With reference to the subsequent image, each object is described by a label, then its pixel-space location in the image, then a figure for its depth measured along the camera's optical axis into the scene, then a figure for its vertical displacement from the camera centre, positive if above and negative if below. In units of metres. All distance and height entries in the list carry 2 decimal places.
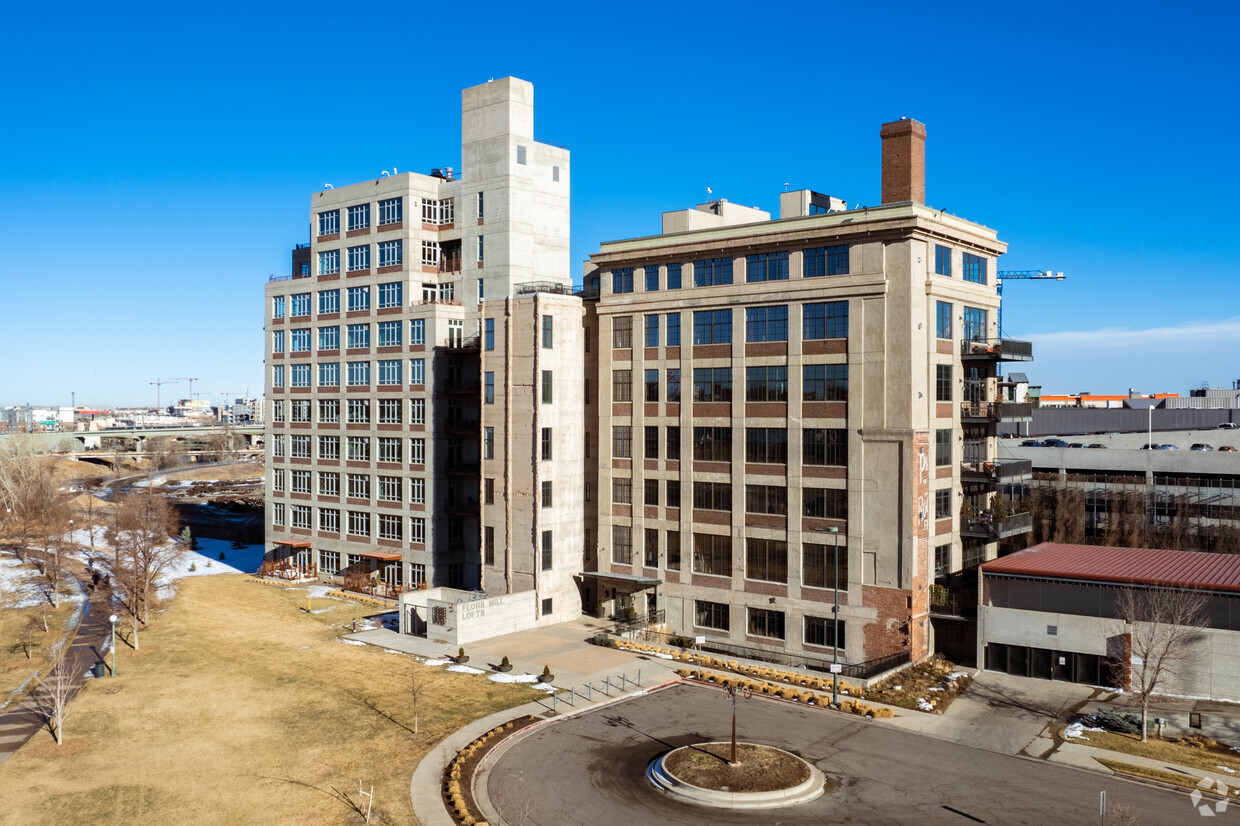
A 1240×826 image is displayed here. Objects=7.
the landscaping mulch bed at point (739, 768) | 37.12 -15.28
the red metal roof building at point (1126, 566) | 49.38 -9.68
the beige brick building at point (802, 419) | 55.78 -1.23
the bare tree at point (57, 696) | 43.77 -15.43
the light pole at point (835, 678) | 47.27 -14.41
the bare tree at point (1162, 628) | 45.97 -11.41
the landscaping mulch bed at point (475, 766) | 35.80 -15.68
